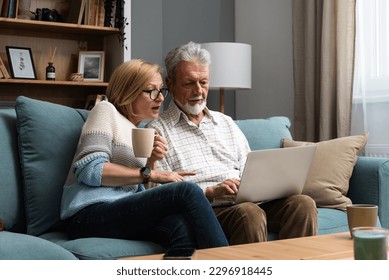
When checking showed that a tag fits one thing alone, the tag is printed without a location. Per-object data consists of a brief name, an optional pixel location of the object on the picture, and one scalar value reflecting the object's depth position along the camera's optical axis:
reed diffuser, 4.36
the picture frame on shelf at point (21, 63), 4.25
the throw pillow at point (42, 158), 2.31
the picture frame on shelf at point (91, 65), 4.53
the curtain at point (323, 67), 4.06
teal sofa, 2.25
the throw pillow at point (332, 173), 2.91
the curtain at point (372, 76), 3.91
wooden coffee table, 1.60
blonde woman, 2.11
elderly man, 2.50
